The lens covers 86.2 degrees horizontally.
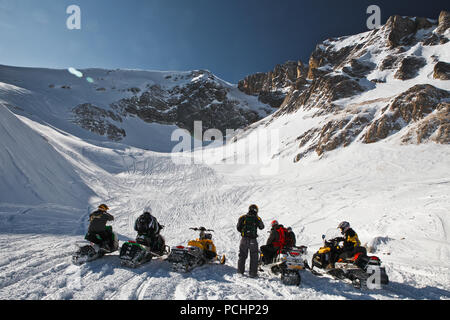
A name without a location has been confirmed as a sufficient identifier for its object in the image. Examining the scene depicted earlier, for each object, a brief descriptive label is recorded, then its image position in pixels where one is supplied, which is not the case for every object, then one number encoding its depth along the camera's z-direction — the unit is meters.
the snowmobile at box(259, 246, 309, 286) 5.11
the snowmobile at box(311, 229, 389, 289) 4.88
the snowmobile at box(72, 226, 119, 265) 5.56
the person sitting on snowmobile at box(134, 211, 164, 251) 6.20
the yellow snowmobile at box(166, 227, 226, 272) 5.69
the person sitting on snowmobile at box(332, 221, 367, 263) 5.57
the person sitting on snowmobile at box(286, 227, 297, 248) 6.31
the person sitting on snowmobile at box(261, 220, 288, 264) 6.24
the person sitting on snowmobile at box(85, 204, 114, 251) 6.09
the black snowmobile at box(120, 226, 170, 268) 5.58
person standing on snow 6.00
